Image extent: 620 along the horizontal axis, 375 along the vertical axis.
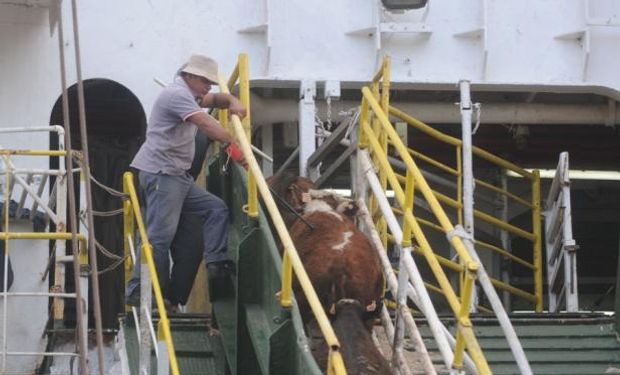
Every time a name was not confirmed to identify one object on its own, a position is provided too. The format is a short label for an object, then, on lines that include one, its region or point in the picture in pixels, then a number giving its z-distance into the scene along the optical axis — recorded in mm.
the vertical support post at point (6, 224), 19672
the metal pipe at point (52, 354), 19237
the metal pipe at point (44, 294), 20031
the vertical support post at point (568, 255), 23797
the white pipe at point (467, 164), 22934
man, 18500
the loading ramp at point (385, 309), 15539
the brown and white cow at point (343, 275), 16859
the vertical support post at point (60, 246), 21516
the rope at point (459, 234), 15453
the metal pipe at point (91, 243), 13898
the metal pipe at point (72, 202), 14055
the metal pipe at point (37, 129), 21484
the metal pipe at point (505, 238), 29609
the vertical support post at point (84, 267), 21609
